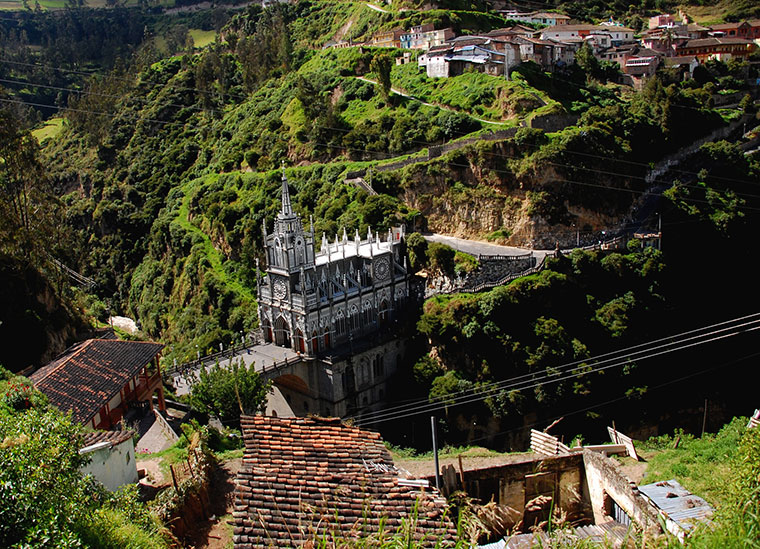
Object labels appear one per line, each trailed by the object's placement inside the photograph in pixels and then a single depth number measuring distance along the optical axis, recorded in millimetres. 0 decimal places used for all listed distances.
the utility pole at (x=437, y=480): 19312
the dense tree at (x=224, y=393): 38625
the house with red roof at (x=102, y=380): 28828
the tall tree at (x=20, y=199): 46781
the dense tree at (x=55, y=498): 14320
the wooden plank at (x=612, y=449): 29172
